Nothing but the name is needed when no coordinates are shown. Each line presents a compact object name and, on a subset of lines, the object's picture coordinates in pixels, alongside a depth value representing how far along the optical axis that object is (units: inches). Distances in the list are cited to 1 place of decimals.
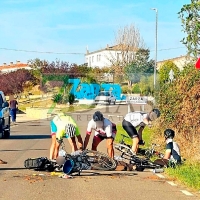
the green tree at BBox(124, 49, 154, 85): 2112.5
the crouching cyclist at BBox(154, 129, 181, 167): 526.9
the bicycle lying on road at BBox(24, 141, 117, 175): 472.8
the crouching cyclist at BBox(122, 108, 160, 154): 583.8
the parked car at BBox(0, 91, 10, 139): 933.9
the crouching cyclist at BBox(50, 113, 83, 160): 519.2
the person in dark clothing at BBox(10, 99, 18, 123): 1432.1
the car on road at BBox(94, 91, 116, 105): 2223.2
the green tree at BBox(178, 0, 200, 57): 703.1
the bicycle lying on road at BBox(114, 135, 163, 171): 526.2
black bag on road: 497.0
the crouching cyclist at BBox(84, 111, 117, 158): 540.1
